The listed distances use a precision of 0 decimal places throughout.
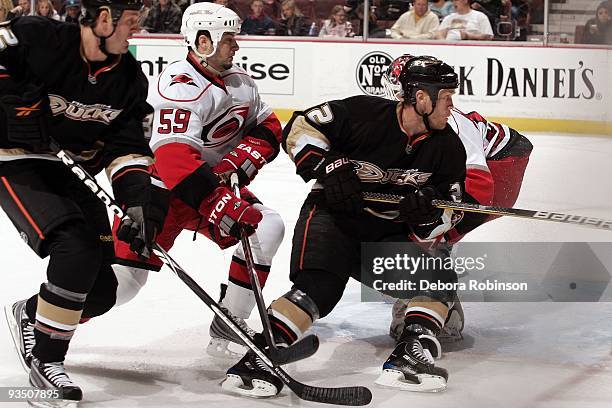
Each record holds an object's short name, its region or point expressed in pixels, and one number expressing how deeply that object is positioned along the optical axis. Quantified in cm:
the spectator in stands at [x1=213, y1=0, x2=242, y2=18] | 1652
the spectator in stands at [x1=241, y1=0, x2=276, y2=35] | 1684
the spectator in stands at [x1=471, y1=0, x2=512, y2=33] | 1627
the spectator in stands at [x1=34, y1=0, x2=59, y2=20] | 1719
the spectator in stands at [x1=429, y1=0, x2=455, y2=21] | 1664
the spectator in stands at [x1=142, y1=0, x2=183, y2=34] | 1686
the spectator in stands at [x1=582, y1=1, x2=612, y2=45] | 1191
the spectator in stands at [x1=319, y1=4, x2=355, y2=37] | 1673
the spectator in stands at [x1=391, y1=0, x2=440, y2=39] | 1650
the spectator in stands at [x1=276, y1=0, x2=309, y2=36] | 1692
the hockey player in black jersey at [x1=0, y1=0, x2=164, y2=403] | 509
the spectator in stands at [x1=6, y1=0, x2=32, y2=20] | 1712
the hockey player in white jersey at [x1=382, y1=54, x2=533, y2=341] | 652
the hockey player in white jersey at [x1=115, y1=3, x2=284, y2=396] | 595
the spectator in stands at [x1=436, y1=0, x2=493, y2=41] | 1645
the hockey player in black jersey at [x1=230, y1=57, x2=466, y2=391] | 590
